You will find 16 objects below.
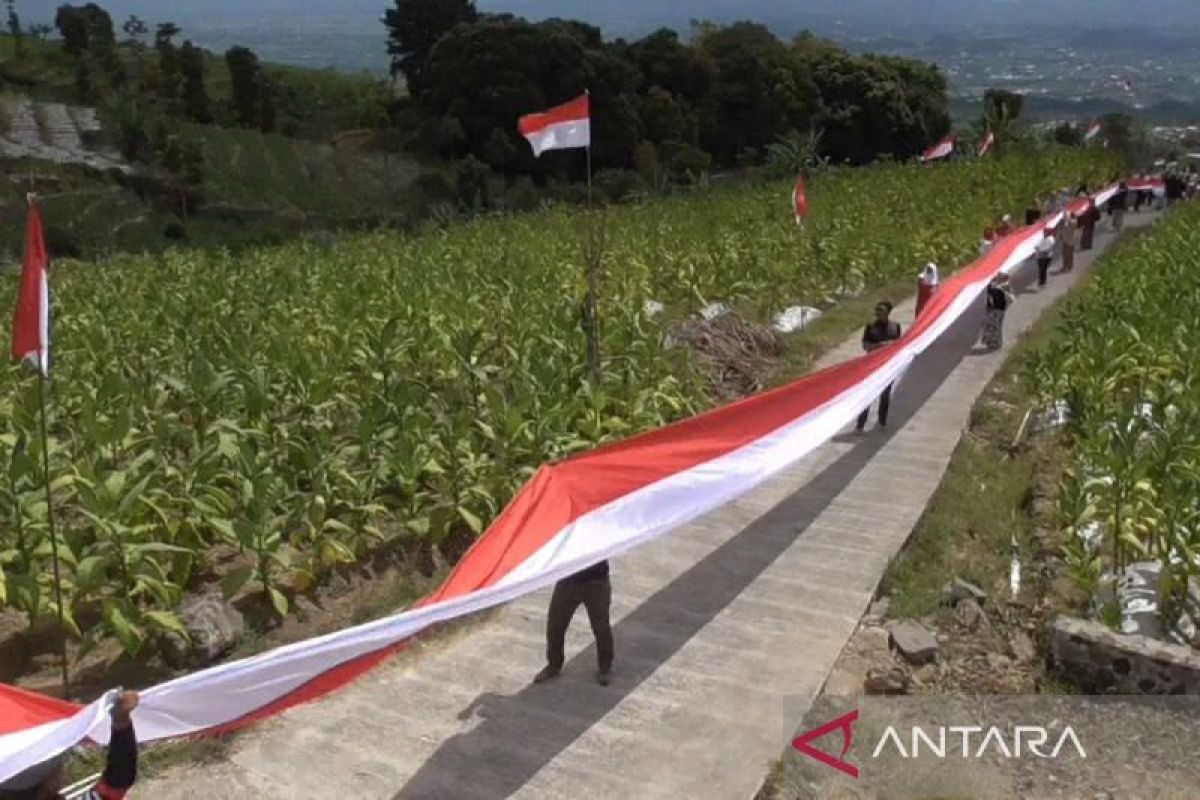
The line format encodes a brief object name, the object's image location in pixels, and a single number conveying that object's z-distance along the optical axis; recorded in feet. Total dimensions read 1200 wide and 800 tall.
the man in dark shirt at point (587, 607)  20.81
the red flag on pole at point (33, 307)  18.26
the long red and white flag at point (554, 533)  14.76
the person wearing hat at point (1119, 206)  86.69
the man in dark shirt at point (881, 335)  37.50
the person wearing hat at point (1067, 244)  68.08
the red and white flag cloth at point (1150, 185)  101.96
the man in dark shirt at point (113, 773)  14.24
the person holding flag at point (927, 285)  46.75
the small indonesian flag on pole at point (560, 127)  36.01
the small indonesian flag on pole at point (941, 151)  124.67
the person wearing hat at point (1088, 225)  75.46
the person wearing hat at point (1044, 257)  61.87
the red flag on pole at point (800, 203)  60.23
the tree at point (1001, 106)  139.64
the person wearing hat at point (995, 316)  47.16
